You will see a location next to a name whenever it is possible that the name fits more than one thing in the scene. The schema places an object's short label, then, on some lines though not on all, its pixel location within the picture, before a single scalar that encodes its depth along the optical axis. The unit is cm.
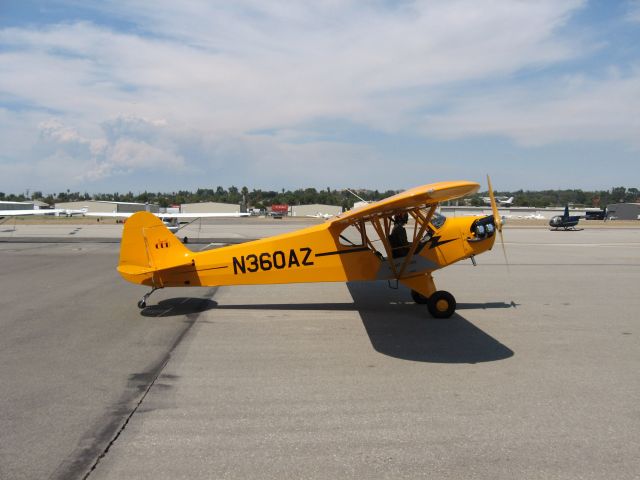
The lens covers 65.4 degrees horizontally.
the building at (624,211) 8956
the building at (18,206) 6564
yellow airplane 939
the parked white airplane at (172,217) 3021
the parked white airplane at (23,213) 3052
